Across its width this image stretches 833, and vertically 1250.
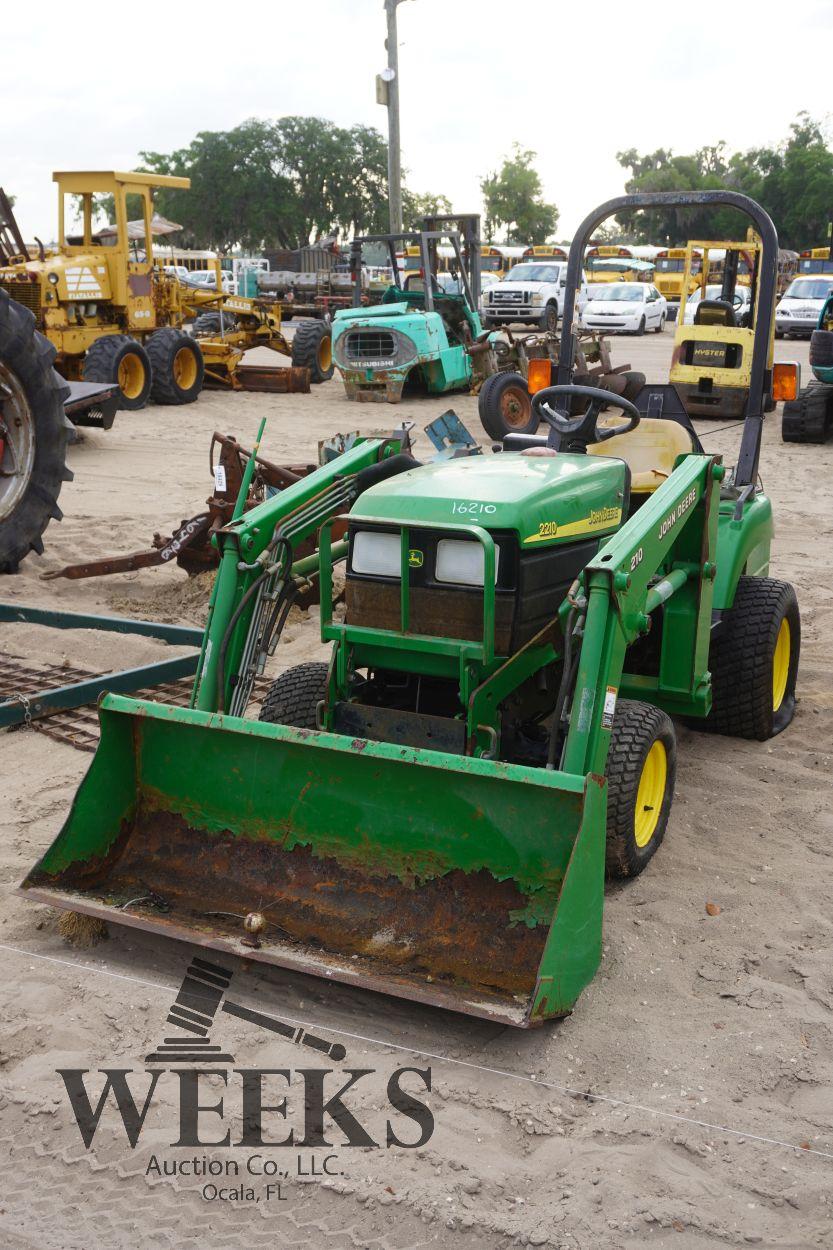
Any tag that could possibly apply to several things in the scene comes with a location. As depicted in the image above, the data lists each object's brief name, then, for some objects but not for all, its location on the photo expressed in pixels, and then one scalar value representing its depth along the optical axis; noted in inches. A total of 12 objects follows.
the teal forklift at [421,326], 615.2
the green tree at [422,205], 2139.5
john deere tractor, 135.7
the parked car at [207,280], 1120.4
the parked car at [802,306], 1079.0
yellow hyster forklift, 543.8
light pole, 797.2
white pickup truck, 1151.0
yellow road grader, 575.2
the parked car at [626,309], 1163.9
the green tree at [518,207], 2891.2
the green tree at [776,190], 2263.8
